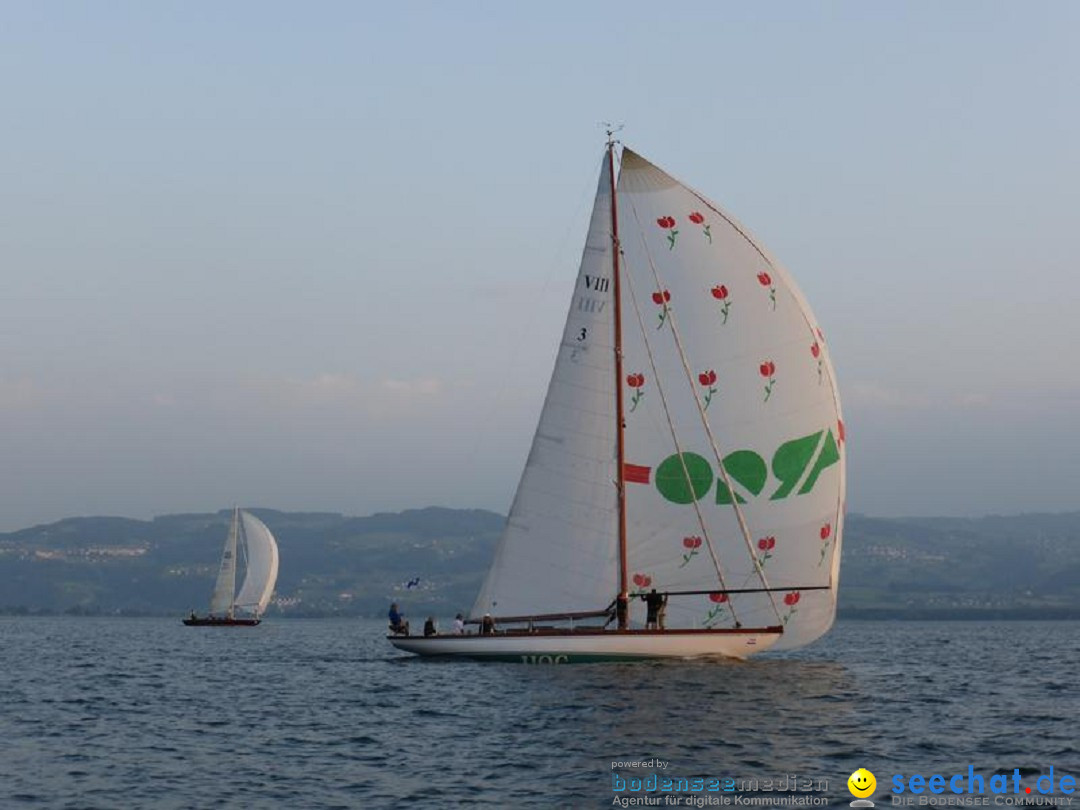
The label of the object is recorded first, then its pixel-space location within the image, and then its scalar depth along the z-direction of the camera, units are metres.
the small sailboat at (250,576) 148.62
